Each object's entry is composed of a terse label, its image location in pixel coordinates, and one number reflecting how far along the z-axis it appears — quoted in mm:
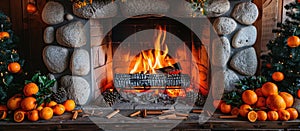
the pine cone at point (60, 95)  2320
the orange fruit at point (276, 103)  2021
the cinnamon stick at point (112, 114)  2150
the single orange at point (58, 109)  2160
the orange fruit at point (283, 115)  2021
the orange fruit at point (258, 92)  2156
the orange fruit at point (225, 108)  2172
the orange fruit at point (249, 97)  2092
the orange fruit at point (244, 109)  2061
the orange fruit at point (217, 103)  2269
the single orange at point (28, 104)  2053
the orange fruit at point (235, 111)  2117
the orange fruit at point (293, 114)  2053
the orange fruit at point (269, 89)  2088
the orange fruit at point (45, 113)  2059
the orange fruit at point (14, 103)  2109
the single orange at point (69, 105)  2254
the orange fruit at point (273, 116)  2029
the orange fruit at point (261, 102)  2115
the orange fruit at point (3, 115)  2070
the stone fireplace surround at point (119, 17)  2254
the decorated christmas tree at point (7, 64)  2209
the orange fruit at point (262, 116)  2028
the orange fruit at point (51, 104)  2186
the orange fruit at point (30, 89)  2104
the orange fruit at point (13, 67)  2225
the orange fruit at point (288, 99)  2092
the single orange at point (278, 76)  2191
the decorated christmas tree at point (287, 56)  2164
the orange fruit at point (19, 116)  2039
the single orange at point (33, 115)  2039
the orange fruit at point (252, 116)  2021
